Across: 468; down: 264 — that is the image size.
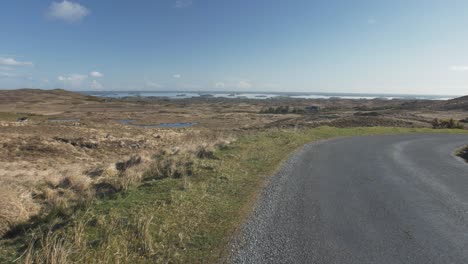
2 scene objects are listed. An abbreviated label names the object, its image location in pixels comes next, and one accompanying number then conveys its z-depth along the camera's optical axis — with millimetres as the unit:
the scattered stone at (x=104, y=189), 9664
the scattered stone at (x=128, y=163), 15125
